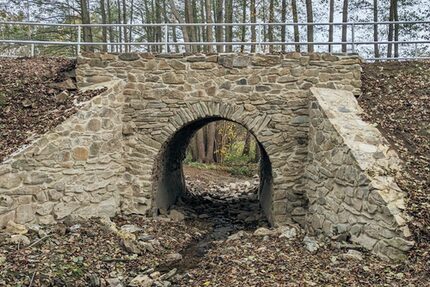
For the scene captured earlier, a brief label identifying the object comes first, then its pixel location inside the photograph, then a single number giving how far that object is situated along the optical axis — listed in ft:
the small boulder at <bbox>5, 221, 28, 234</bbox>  22.16
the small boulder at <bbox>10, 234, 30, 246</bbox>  20.92
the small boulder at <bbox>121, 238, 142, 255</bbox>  22.93
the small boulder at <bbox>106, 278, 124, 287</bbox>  19.48
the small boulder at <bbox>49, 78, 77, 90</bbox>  29.63
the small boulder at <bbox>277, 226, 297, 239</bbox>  24.99
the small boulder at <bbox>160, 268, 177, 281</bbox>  20.74
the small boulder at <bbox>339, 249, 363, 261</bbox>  19.40
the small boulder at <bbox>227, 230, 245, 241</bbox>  26.04
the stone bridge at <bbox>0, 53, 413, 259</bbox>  25.73
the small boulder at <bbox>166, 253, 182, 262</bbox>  23.50
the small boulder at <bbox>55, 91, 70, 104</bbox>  28.32
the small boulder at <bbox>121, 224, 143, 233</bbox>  26.23
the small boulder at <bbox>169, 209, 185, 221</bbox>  31.68
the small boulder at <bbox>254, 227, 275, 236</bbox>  25.69
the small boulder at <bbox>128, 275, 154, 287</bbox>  19.86
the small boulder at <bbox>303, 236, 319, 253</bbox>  21.88
